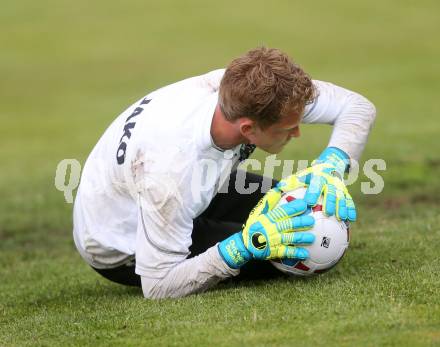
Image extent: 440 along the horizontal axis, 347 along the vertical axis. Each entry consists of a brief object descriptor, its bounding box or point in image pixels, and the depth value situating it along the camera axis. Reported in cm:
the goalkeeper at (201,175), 1071
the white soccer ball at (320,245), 1102
